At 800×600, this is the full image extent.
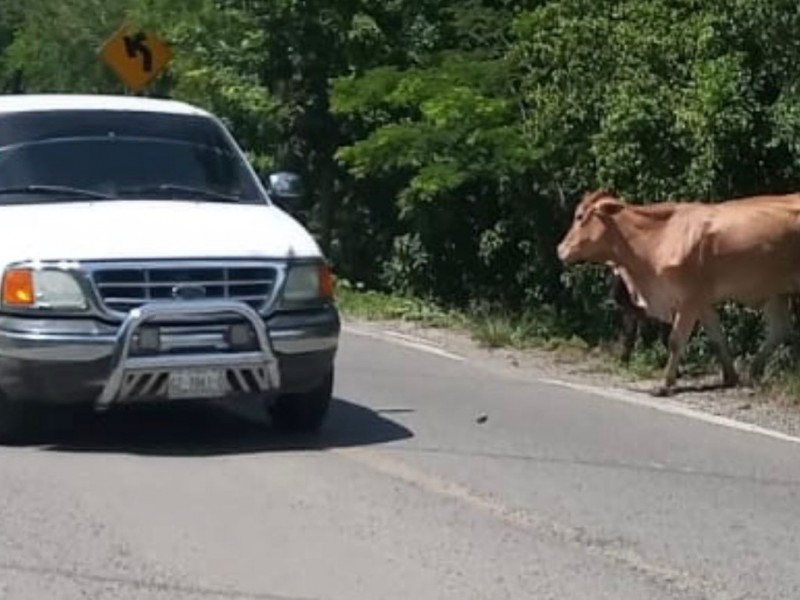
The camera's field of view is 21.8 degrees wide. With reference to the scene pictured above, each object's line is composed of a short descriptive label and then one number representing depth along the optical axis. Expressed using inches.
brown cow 590.6
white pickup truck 446.3
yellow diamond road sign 1104.2
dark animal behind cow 650.8
